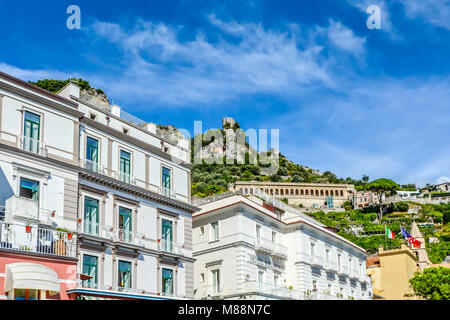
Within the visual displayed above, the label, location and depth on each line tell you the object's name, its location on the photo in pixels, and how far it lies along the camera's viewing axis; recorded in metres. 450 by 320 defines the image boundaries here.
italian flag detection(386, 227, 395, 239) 77.25
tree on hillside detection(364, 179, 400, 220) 182.88
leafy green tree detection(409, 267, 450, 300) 67.69
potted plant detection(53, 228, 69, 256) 26.97
